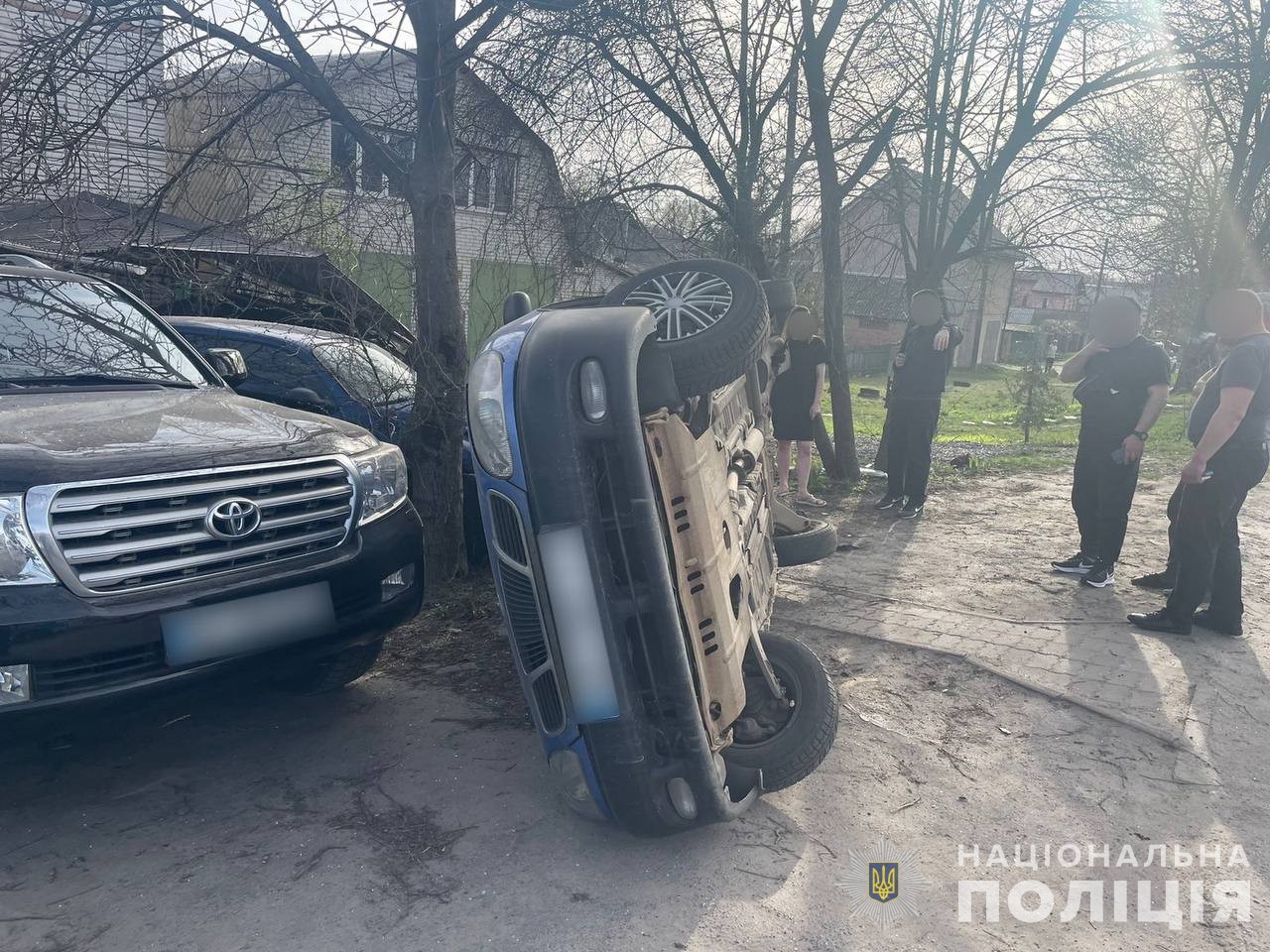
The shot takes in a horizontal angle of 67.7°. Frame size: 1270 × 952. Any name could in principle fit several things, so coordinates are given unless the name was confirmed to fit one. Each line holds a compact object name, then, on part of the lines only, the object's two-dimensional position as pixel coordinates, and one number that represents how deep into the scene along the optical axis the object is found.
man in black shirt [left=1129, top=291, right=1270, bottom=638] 4.65
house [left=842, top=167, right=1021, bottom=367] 10.52
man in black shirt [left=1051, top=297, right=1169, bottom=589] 5.65
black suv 2.71
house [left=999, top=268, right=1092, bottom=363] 12.44
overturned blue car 2.51
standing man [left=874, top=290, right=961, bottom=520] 7.82
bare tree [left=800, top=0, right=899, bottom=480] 8.73
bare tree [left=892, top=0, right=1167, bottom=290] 8.54
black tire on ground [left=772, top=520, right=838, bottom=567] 4.77
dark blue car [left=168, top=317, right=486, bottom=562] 5.72
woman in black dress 8.23
